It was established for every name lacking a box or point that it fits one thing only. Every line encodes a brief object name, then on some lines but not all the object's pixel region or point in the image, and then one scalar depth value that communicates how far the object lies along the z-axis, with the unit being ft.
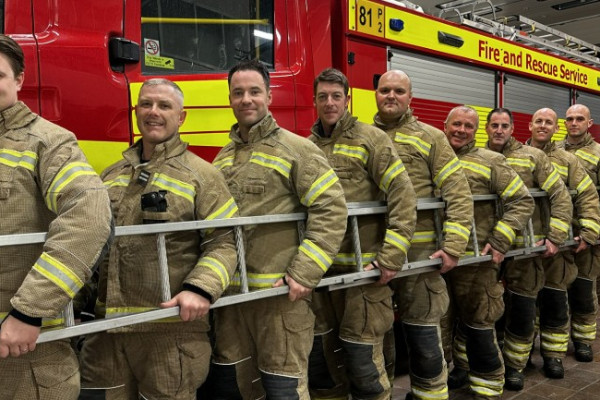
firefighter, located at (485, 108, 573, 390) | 11.73
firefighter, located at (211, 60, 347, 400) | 6.88
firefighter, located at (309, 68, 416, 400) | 8.13
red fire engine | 7.41
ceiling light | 28.86
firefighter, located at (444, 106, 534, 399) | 10.43
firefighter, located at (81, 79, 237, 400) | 6.12
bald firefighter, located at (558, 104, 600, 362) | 13.58
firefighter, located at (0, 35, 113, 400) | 4.66
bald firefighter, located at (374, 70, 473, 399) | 9.16
